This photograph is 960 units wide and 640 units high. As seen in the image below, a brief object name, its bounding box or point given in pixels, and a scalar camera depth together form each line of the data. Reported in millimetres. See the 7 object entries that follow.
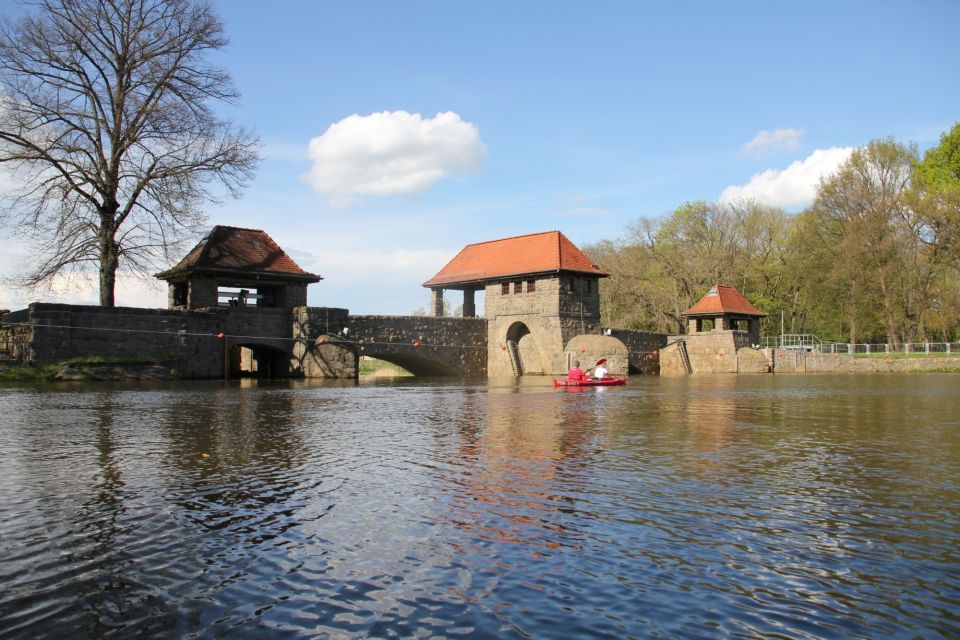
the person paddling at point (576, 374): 27047
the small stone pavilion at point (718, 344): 45281
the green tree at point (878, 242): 44906
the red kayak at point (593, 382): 26594
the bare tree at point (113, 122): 25984
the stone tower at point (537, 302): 39188
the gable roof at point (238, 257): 31109
